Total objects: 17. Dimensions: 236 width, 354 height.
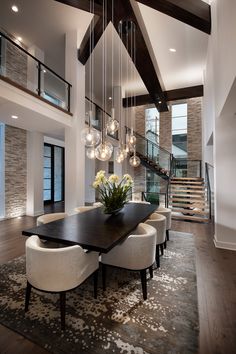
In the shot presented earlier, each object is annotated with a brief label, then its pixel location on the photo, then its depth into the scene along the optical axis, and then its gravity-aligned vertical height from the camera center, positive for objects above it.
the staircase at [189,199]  6.31 -0.77
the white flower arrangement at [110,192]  3.16 -0.25
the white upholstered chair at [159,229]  3.00 -0.82
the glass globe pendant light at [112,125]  3.85 +1.09
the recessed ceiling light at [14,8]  4.64 +4.23
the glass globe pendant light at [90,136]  3.50 +0.78
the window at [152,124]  10.72 +3.17
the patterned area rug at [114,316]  1.68 -1.48
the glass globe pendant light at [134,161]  5.01 +0.45
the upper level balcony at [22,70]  5.50 +3.38
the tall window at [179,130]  10.23 +2.62
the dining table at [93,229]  1.98 -0.65
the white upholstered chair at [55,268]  1.80 -0.90
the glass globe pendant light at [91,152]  3.91 +0.52
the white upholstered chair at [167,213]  3.70 -0.70
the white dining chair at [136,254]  2.27 -0.94
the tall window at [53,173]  9.02 +0.22
